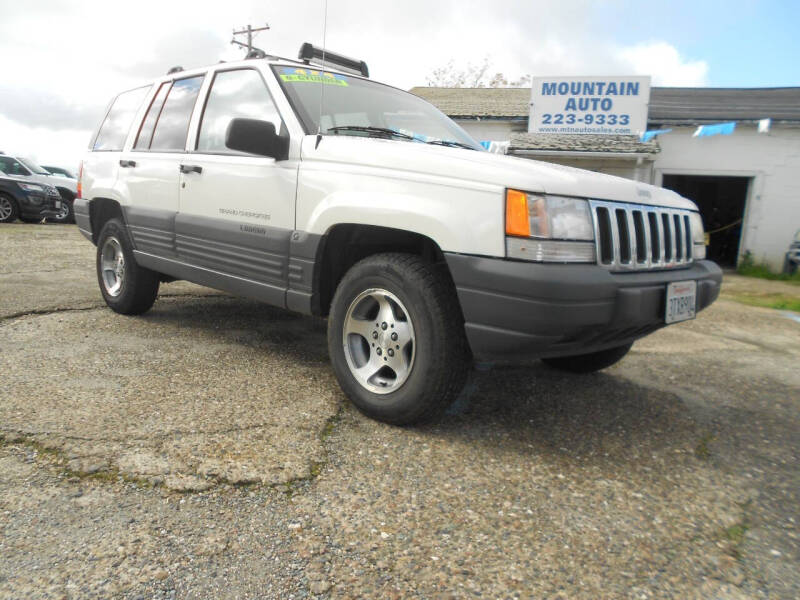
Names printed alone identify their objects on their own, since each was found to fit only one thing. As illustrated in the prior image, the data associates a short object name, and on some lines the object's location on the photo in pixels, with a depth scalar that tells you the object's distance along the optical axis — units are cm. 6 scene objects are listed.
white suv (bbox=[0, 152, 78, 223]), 1452
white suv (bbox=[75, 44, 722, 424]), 238
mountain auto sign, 1279
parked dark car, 1409
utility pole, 2390
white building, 1217
